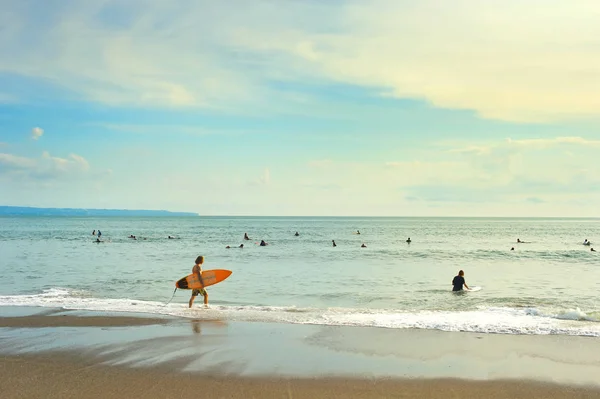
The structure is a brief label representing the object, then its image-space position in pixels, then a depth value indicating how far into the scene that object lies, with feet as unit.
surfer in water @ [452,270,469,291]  76.79
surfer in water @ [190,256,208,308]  60.13
